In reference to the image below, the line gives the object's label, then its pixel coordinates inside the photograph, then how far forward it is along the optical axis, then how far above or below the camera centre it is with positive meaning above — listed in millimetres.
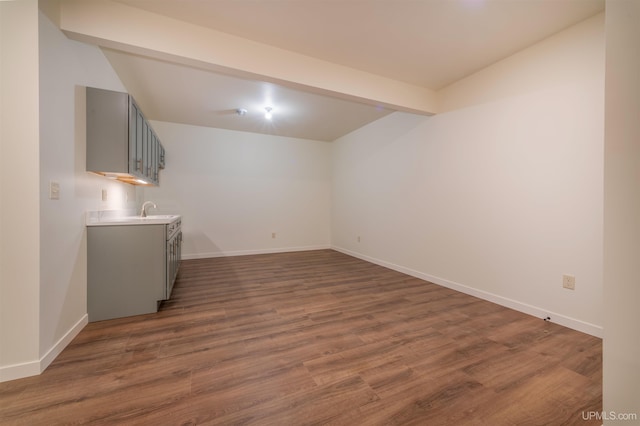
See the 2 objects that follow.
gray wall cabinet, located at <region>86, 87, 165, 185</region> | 2260 +749
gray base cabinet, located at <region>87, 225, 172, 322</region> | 2301 -558
